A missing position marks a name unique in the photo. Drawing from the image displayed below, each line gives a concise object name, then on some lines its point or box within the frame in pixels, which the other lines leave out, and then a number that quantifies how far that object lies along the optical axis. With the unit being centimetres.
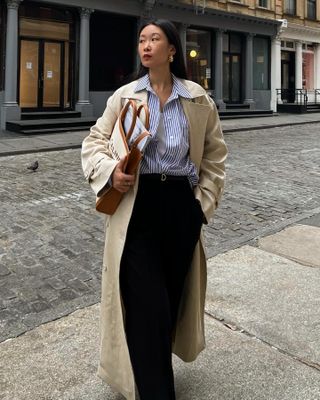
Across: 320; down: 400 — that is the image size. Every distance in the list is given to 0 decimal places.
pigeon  966
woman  235
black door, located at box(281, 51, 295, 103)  2881
